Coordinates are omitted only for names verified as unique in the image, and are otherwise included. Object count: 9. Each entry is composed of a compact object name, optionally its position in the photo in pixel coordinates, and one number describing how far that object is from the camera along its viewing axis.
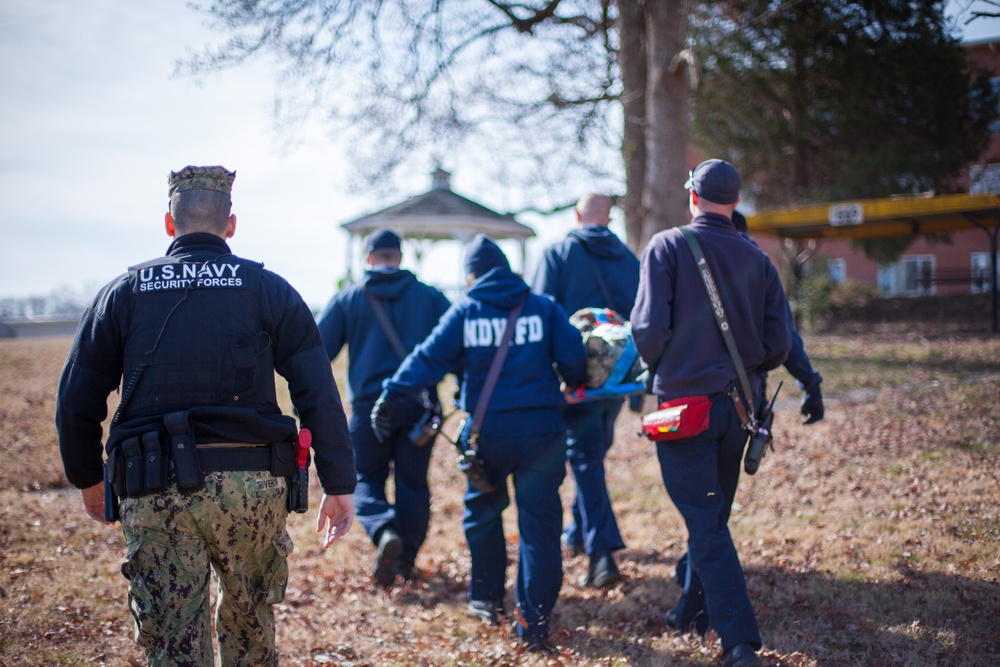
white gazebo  19.30
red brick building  24.44
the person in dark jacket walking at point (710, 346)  3.88
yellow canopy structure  15.81
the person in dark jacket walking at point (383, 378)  5.66
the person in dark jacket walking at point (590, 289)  5.47
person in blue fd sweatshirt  4.42
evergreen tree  17.33
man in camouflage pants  2.78
